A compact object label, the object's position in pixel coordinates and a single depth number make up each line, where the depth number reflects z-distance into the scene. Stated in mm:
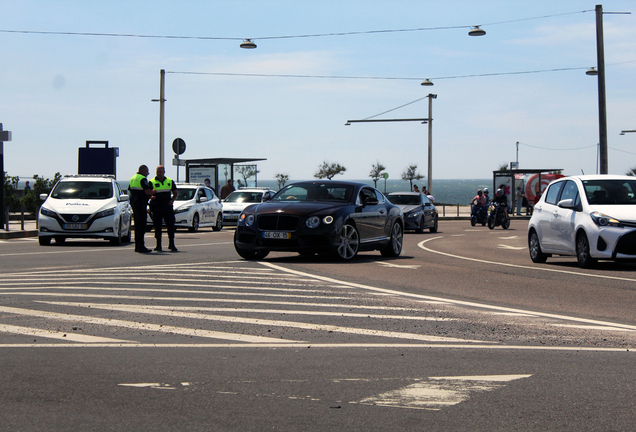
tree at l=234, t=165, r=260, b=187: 69512
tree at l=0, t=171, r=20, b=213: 42812
